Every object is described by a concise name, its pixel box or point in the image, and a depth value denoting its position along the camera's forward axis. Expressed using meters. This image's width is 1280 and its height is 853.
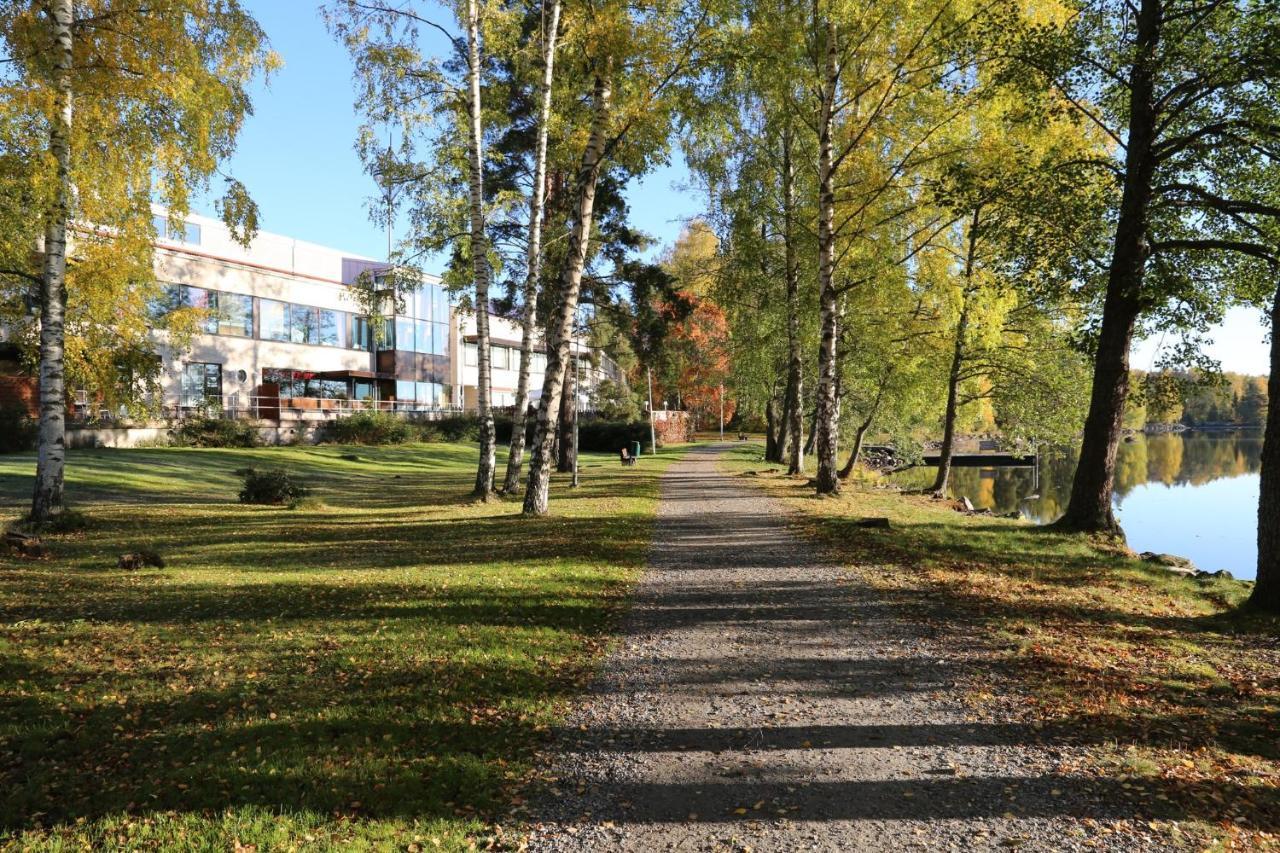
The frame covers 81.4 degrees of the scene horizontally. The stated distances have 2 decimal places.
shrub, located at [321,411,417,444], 35.44
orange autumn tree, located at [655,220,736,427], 24.89
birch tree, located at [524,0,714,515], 12.45
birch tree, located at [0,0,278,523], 10.65
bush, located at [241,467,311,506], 16.34
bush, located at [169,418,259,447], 28.39
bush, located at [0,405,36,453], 23.27
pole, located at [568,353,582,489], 22.40
